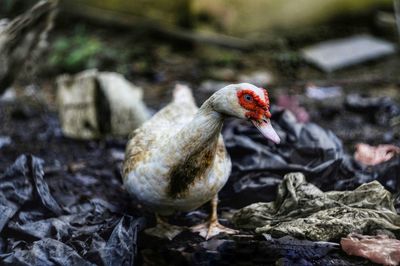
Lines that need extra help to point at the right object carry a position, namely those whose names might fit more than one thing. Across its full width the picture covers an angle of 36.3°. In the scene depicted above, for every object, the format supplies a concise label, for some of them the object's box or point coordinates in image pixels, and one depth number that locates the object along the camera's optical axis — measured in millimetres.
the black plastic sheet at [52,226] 2777
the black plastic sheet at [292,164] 3506
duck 2783
